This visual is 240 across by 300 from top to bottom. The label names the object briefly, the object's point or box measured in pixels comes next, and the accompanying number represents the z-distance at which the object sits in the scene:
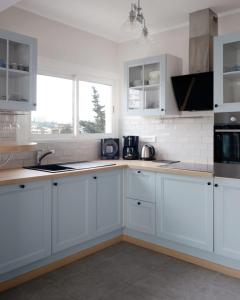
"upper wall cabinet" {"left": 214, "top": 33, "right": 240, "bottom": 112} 2.68
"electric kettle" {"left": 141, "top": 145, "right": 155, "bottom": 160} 3.66
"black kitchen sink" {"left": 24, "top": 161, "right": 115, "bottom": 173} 3.00
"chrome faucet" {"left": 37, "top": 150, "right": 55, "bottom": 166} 3.13
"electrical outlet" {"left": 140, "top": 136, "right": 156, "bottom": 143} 3.79
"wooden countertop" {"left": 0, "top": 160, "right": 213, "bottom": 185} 2.37
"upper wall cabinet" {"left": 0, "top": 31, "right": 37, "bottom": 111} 2.60
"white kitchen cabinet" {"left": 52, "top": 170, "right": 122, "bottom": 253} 2.70
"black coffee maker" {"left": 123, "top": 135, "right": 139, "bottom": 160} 3.80
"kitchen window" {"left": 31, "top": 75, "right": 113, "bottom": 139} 3.29
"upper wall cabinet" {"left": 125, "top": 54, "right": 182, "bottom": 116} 3.29
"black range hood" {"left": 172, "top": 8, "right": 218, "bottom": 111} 3.04
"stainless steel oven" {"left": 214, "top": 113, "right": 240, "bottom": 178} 2.59
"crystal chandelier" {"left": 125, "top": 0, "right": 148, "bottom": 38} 2.09
